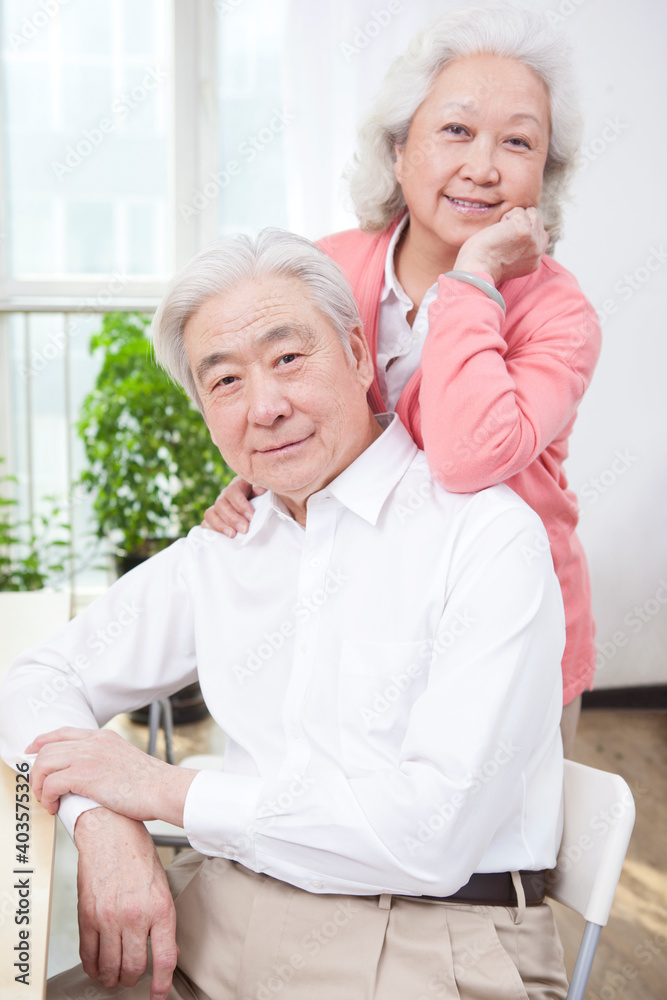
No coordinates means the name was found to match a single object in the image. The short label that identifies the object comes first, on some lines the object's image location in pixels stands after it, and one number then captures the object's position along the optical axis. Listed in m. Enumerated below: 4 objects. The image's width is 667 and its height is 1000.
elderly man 0.95
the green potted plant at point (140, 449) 2.83
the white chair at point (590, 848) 1.00
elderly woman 1.12
